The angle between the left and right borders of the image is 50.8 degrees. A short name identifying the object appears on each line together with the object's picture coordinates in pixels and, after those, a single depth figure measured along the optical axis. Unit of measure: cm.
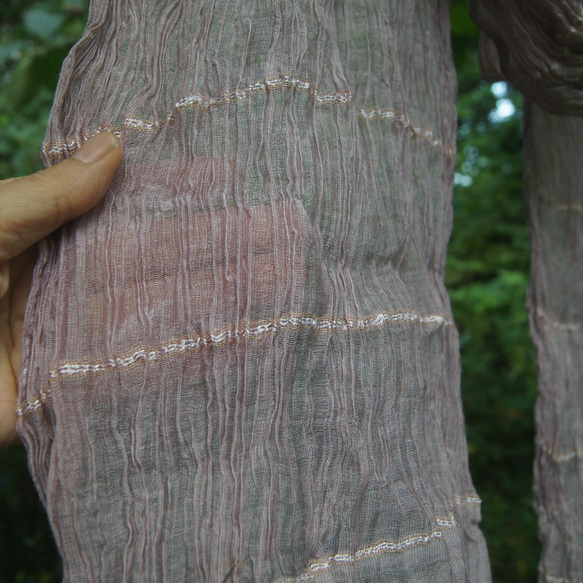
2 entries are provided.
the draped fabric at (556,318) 29
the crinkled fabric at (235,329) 17
